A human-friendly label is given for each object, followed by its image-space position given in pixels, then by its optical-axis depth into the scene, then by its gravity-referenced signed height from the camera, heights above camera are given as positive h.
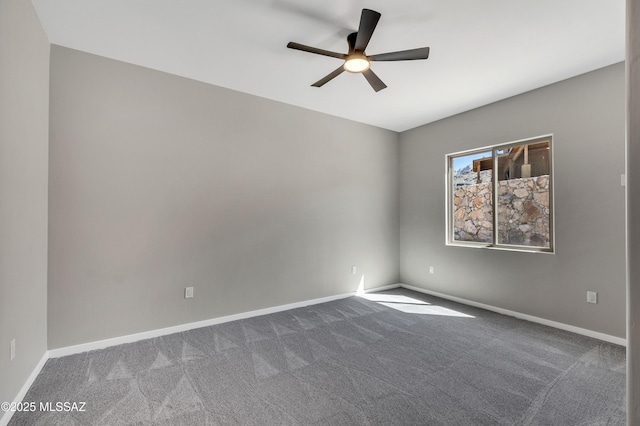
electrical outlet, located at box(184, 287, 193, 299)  3.10 -0.84
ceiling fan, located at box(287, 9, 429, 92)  1.96 +1.28
